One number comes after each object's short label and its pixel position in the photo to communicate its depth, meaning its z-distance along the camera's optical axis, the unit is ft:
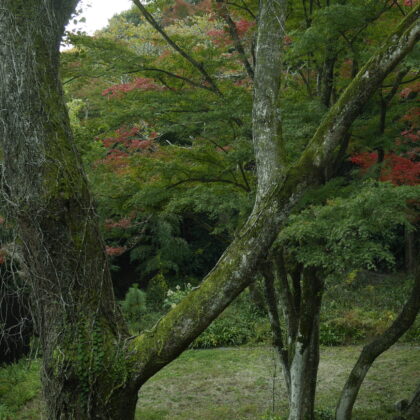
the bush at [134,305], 42.09
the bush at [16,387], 24.67
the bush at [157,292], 46.52
